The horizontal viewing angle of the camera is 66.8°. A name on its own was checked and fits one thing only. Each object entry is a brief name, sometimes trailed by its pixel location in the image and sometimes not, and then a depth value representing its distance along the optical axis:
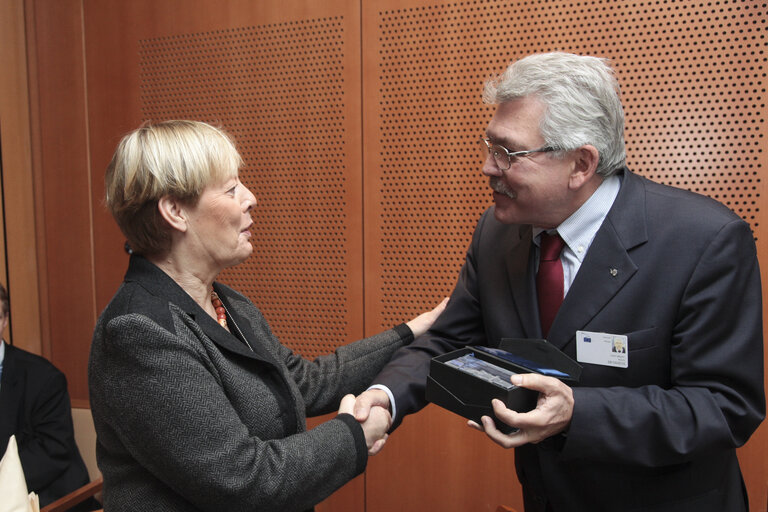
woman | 1.30
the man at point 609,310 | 1.49
